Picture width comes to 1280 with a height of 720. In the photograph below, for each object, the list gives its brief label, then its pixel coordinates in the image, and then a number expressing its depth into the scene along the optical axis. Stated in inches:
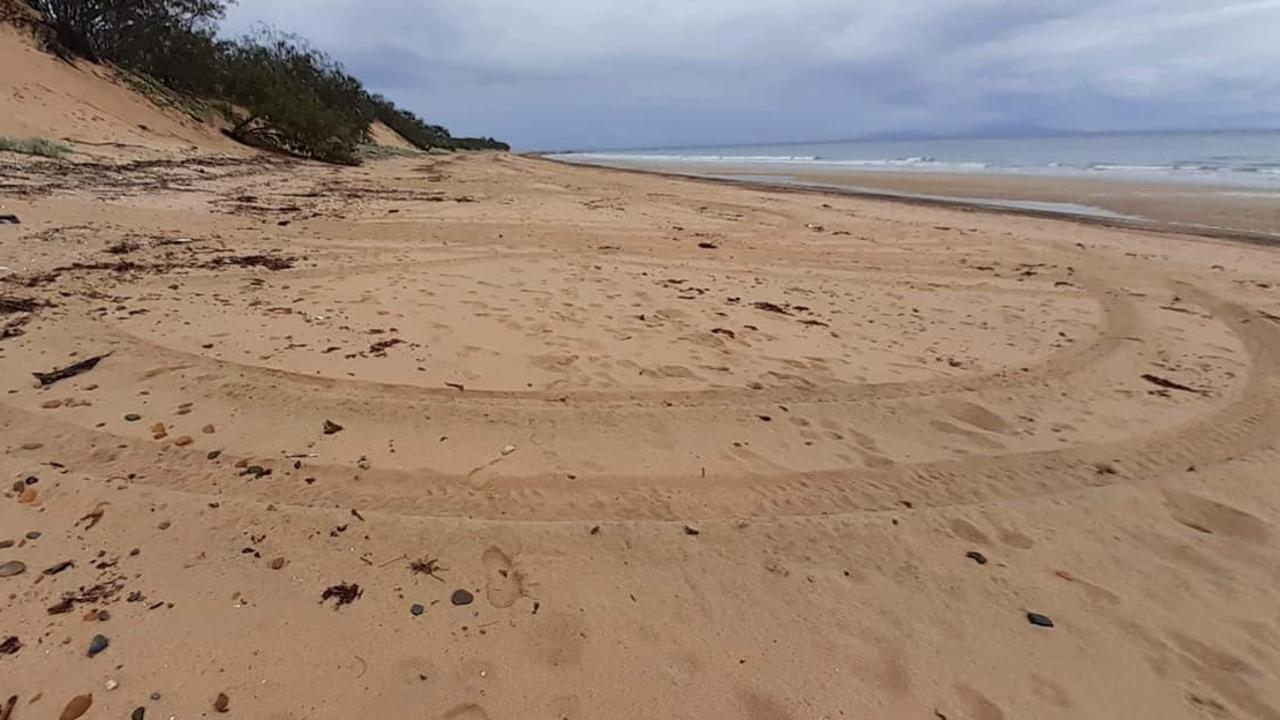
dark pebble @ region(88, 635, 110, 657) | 76.9
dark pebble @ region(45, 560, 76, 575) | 88.0
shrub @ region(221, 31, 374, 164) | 938.1
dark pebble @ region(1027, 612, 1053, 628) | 94.9
